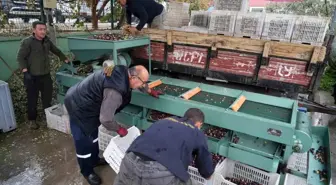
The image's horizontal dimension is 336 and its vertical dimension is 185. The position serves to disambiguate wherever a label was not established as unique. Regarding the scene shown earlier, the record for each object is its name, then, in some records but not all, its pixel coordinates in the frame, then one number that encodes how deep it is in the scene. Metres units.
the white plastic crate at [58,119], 3.87
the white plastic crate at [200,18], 3.95
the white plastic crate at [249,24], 3.27
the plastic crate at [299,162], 2.89
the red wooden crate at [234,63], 3.38
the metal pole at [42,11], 4.71
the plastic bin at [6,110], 3.62
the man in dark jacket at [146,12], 3.94
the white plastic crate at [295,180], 2.63
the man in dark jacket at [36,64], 3.63
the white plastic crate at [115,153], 2.20
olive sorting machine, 2.32
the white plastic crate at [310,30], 2.93
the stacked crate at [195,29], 3.67
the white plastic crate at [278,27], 3.10
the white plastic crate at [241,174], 2.39
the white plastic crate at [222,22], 3.43
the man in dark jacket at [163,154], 1.66
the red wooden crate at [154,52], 4.01
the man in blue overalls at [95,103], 2.21
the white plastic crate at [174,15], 4.11
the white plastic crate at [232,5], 3.62
